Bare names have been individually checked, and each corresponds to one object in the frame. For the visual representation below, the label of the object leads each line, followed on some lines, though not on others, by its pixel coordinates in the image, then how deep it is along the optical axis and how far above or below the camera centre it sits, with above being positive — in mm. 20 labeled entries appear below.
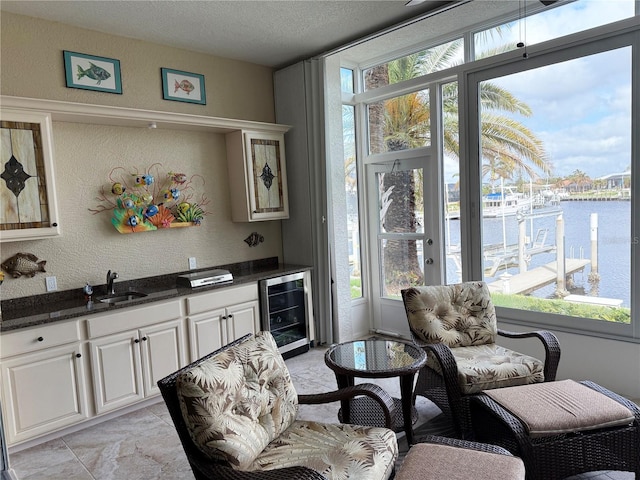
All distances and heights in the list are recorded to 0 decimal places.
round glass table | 2477 -880
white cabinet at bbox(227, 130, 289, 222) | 4355 +380
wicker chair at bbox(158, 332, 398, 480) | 1719 -877
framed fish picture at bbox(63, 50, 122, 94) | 3486 +1190
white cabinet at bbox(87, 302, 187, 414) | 3168 -966
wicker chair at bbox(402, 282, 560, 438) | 2641 -958
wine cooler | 4191 -943
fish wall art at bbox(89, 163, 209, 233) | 3711 +178
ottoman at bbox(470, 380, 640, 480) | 2064 -1092
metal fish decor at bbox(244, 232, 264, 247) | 4715 -257
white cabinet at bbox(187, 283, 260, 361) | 3688 -851
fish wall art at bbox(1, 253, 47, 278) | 3215 -263
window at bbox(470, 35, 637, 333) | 3236 +88
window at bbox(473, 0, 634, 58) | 3201 +1318
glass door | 4508 -277
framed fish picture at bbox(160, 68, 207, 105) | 4047 +1197
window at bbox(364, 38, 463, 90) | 4184 +1370
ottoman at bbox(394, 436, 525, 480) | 1673 -995
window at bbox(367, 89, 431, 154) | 4484 +848
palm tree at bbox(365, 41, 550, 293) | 3770 +638
